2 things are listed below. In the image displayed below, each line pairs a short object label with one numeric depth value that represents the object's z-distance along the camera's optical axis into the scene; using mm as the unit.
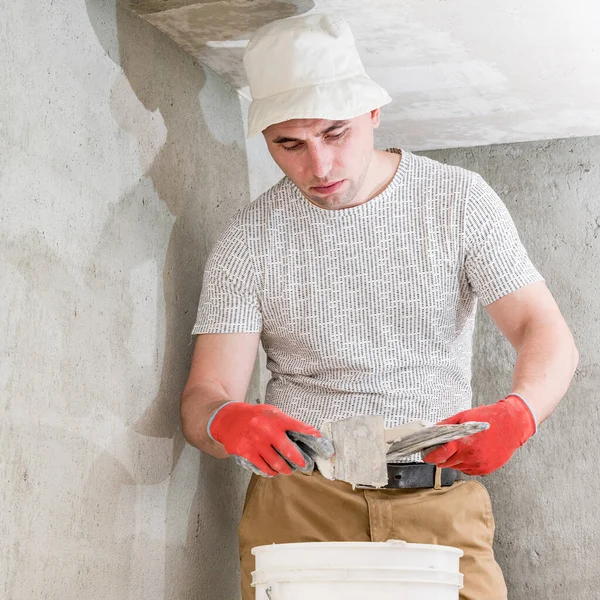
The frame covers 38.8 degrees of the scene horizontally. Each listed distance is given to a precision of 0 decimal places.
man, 1824
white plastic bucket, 1452
